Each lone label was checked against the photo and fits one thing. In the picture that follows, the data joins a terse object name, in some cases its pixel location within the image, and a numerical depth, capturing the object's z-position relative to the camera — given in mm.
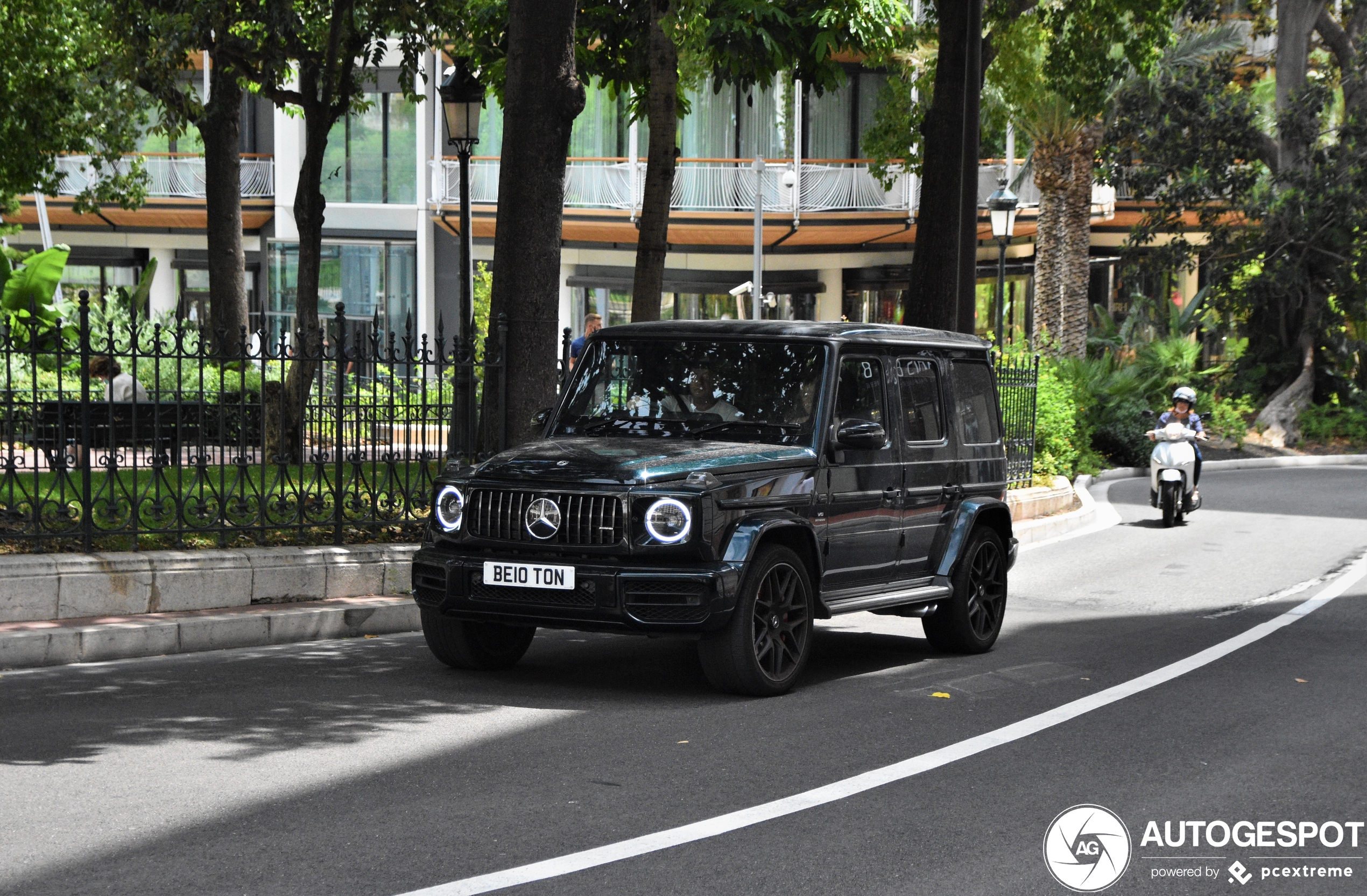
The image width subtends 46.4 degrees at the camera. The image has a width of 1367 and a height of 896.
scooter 19531
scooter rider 20250
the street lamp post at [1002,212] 30094
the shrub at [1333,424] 35250
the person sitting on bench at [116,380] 10516
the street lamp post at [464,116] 18094
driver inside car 8922
